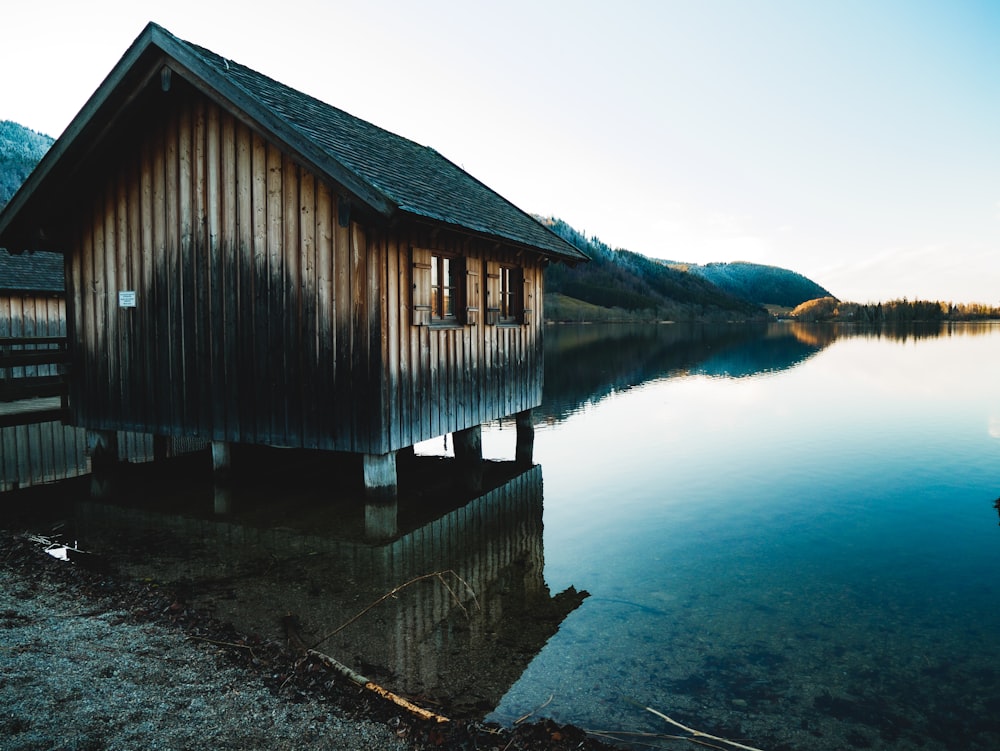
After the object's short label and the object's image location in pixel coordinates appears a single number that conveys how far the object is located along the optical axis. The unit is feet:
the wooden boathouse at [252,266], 31.73
